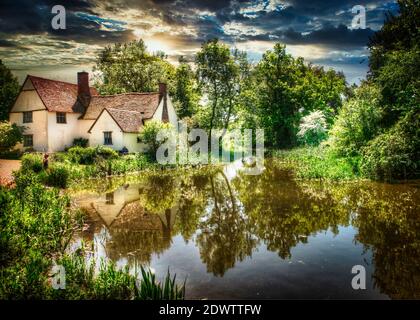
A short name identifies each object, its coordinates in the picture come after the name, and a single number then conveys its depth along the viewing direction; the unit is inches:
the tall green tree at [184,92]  1924.2
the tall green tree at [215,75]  1662.2
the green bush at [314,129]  1561.5
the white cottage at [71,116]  1283.2
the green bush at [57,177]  705.0
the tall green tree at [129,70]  1865.2
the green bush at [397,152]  665.0
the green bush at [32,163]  741.6
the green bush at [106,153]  1090.1
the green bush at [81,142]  1358.3
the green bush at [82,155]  1008.0
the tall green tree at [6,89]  1536.7
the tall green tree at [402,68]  663.1
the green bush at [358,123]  829.2
